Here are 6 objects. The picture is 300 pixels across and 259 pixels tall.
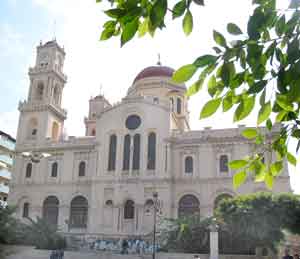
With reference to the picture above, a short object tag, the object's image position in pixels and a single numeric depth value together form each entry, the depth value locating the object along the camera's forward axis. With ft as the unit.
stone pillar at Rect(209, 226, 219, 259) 65.77
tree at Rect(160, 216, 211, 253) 70.59
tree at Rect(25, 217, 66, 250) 79.97
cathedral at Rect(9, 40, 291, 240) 94.99
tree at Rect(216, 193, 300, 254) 66.85
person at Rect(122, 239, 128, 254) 81.51
